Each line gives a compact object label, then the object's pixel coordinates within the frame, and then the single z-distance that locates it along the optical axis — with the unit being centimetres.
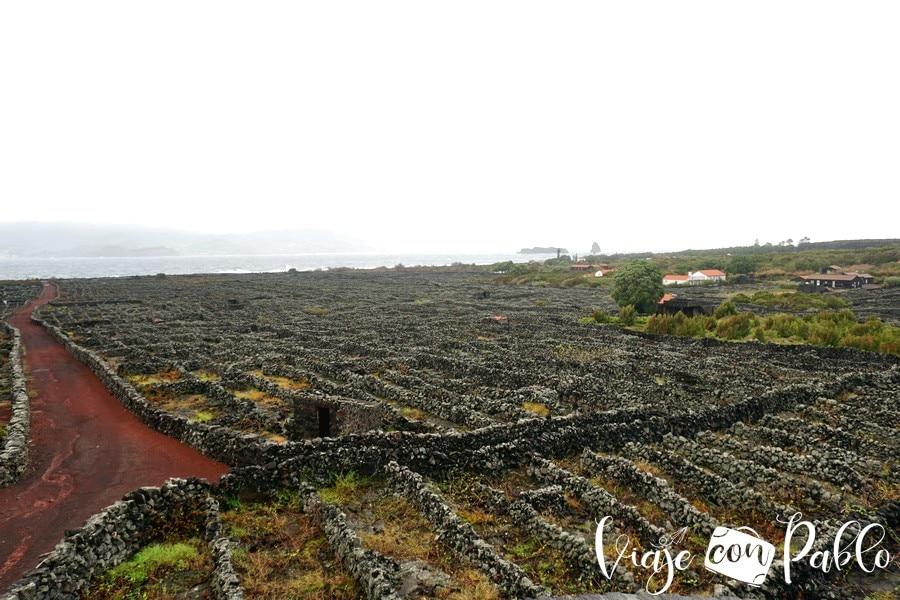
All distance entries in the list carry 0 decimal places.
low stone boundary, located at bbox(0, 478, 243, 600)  1175
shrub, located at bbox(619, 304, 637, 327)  5928
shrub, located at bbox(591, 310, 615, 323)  6031
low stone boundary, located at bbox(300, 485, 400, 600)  1214
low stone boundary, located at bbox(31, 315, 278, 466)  1991
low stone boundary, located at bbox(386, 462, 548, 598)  1246
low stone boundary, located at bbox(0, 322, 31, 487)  1898
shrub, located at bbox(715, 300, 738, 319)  5528
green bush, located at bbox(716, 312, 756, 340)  4950
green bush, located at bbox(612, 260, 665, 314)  6450
